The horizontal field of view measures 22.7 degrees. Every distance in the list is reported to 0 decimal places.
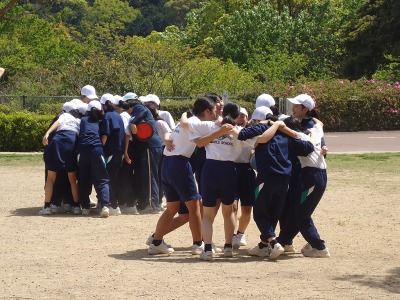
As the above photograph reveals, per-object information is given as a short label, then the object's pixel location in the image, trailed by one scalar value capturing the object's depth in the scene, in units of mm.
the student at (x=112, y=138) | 14352
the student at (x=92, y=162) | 14234
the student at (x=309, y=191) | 10680
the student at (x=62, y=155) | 14562
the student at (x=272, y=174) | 10461
